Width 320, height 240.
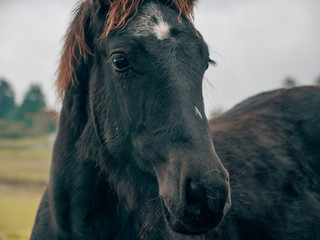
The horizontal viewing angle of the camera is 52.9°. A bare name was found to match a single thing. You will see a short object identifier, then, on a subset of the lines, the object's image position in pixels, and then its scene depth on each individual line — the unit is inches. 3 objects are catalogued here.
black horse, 84.6
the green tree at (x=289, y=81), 2871.6
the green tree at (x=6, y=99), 2987.2
